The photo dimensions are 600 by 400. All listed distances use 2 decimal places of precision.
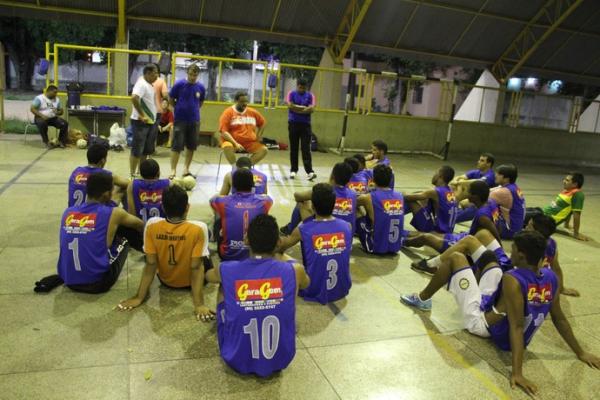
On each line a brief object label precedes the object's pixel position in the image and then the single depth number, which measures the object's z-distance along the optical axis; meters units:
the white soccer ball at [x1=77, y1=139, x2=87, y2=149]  11.55
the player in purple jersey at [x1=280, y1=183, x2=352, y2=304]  4.02
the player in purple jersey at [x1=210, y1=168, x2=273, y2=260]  4.55
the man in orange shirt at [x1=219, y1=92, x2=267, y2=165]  7.92
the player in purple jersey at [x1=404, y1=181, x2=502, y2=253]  4.80
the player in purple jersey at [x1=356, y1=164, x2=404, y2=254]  5.38
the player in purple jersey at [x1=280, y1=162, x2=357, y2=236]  5.10
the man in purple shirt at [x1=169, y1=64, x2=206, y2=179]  8.27
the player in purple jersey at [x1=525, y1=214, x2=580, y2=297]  4.10
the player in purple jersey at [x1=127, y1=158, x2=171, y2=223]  4.97
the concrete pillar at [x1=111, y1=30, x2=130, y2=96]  14.39
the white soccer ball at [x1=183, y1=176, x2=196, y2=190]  8.01
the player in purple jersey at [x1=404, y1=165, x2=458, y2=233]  6.07
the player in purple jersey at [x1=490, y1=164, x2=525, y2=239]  6.26
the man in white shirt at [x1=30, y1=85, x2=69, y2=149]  11.34
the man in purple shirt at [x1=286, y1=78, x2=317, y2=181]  9.73
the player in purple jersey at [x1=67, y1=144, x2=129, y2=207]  5.06
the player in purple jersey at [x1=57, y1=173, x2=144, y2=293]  3.90
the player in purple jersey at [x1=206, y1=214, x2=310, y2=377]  2.96
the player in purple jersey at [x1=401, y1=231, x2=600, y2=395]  3.31
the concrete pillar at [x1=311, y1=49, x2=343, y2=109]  16.98
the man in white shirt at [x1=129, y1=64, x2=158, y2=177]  7.96
